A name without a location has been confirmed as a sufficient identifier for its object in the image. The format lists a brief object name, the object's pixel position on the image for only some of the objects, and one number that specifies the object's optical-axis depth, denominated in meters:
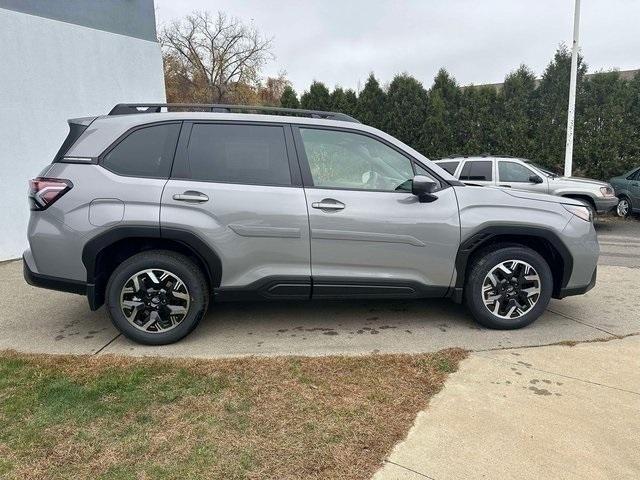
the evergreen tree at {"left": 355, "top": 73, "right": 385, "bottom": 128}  15.55
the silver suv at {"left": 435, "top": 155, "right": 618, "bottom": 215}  9.93
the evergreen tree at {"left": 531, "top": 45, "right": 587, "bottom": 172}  13.37
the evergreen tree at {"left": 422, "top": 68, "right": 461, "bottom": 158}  14.50
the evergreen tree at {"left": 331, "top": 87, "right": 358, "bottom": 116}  16.20
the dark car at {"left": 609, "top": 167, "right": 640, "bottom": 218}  11.62
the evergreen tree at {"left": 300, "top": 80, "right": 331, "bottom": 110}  16.61
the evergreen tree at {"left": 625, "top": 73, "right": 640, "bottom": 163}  12.70
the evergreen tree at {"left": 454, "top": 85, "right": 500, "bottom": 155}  14.02
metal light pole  11.66
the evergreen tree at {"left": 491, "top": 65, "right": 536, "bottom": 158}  13.63
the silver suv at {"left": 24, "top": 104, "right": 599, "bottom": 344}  3.59
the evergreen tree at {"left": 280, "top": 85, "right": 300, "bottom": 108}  17.20
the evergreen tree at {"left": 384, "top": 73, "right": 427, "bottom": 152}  14.80
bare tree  32.62
